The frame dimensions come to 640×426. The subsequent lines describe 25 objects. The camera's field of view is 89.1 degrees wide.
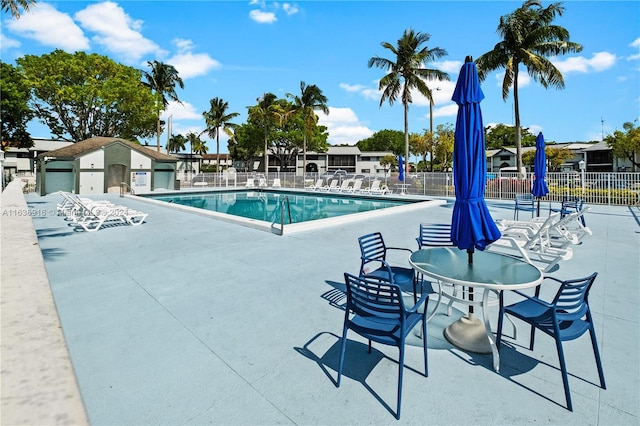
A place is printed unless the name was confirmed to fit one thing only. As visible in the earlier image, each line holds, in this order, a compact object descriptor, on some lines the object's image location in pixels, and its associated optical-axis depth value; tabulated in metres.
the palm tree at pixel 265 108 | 41.28
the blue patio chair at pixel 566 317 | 2.56
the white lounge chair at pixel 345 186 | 24.55
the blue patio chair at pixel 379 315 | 2.57
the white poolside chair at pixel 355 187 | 24.11
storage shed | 22.77
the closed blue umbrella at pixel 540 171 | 10.76
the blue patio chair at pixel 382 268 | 4.00
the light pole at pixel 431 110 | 28.61
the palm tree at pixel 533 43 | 20.69
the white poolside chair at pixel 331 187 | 25.31
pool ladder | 8.73
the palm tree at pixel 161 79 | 39.41
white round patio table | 2.96
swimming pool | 10.84
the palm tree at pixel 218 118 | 45.66
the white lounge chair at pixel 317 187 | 26.39
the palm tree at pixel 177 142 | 77.65
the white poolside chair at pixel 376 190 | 22.46
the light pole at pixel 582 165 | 18.42
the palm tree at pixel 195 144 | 68.94
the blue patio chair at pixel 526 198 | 13.09
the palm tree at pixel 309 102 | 39.69
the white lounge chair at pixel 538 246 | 6.48
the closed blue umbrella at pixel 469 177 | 3.45
